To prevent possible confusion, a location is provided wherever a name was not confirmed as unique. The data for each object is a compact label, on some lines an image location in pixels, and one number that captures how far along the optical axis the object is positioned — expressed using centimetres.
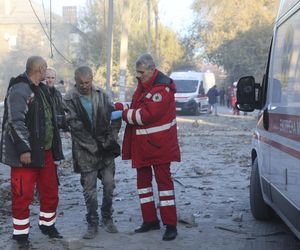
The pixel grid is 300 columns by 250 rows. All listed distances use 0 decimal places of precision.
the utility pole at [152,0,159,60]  4149
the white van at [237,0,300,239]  430
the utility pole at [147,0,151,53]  3658
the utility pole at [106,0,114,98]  1809
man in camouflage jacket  571
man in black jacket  511
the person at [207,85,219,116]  3112
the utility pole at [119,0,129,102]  1829
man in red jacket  552
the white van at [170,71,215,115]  3152
